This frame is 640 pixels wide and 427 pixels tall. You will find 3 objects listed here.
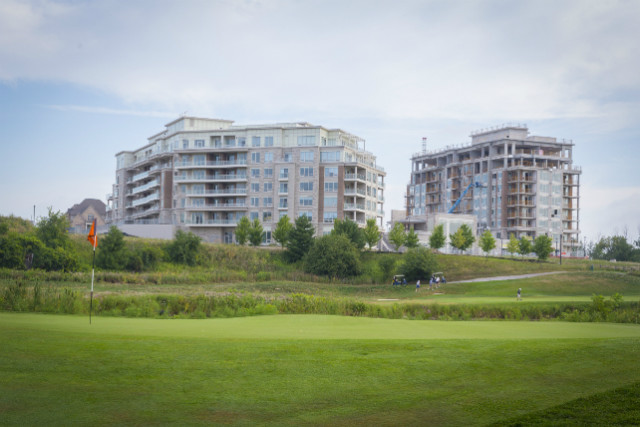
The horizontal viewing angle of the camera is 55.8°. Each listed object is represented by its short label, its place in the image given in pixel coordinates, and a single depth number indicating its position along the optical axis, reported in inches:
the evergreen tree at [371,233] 3048.7
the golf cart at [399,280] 2331.1
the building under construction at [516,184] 4788.4
